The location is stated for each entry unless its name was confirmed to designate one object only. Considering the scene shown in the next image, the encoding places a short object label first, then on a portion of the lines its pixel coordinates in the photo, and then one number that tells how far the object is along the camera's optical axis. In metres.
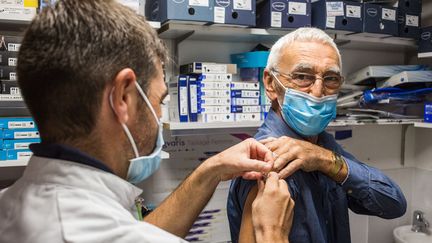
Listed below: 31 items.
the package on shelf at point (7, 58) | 1.39
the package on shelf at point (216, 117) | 1.70
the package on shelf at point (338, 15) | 1.88
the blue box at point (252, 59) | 1.81
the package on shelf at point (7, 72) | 1.39
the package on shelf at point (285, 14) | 1.79
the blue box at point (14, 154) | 1.41
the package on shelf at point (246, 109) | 1.76
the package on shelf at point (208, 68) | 1.70
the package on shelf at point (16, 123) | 1.41
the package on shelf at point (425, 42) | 2.08
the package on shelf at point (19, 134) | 1.41
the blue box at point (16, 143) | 1.41
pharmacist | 0.59
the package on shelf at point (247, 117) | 1.77
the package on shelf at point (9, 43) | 1.40
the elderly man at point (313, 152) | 1.13
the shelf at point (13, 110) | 1.58
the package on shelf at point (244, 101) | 1.76
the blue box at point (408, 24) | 2.11
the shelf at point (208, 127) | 1.65
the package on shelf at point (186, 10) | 1.56
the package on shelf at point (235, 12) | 1.65
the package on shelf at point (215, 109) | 1.70
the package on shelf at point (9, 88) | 1.39
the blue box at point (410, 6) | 2.11
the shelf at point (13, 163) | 1.40
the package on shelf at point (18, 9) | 1.37
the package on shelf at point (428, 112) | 2.10
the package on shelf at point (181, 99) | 1.69
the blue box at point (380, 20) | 1.97
